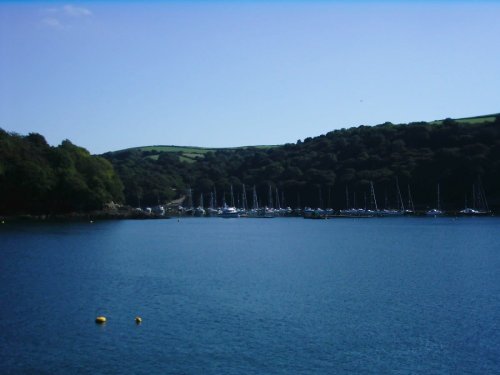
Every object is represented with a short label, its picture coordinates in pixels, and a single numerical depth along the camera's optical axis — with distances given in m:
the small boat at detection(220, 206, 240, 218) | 164.00
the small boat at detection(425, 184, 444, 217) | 136.38
